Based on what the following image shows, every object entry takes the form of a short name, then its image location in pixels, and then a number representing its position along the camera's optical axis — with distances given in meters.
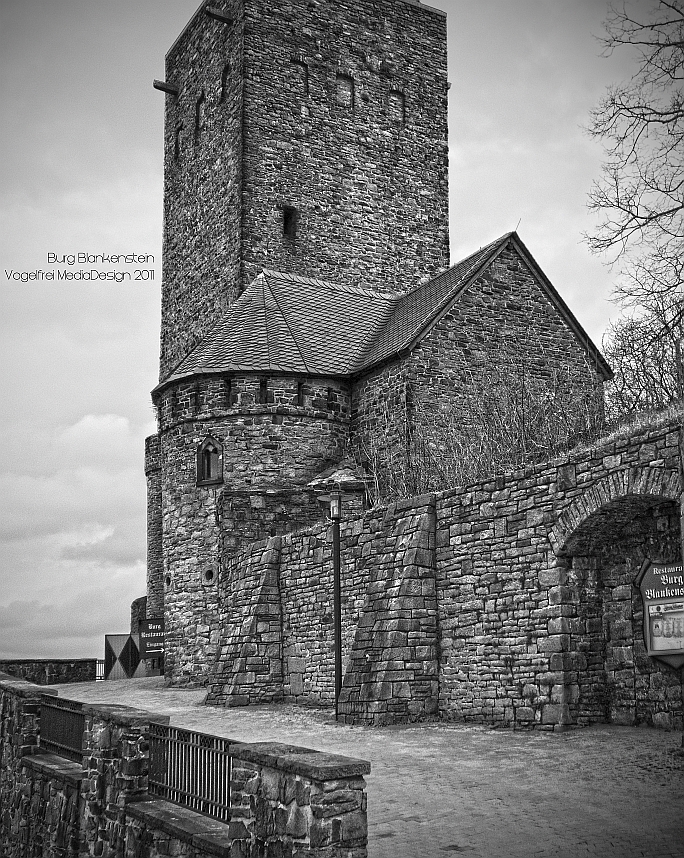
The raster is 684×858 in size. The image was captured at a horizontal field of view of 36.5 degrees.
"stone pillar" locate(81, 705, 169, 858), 10.15
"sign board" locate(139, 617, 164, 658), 25.53
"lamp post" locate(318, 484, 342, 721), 16.11
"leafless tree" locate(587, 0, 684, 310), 10.80
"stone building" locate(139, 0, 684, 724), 19.50
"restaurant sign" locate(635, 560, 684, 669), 9.80
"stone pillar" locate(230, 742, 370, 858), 6.27
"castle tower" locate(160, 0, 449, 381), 30.92
